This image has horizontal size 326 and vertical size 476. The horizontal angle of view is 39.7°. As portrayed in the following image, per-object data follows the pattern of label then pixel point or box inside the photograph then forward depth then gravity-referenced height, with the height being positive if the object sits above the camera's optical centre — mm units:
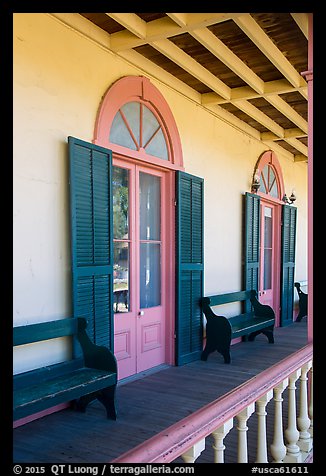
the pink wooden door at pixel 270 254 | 7762 -101
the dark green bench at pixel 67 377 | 2892 -935
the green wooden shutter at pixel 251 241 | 6719 +118
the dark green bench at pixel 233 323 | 5254 -983
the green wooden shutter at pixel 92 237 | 3629 +99
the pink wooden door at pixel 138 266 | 4363 -182
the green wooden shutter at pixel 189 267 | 5020 -207
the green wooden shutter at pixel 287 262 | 8203 -253
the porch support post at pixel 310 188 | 2609 +354
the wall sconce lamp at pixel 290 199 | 8227 +926
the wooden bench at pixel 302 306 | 8734 -1113
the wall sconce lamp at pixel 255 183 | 6902 +1005
